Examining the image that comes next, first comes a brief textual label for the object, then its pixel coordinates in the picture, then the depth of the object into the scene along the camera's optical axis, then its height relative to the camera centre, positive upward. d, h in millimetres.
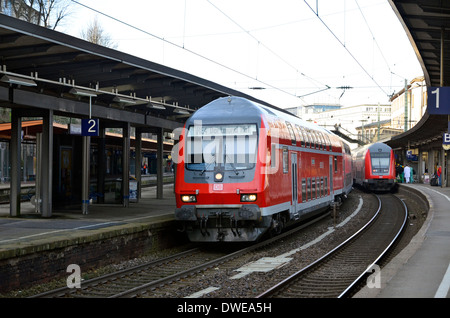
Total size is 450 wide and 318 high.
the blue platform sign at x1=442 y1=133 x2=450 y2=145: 26203 +1401
